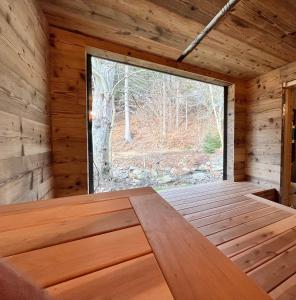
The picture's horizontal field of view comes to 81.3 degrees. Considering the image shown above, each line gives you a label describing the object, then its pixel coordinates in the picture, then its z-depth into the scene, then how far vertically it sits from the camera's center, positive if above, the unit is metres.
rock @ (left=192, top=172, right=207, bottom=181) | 3.68 -0.78
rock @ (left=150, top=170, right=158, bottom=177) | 3.56 -0.67
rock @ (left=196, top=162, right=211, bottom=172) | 4.05 -0.64
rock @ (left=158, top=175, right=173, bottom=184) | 3.41 -0.77
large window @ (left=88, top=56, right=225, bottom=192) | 2.95 +0.26
